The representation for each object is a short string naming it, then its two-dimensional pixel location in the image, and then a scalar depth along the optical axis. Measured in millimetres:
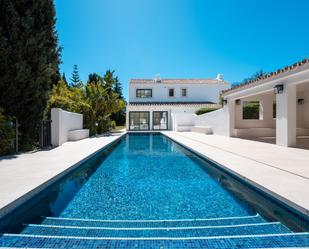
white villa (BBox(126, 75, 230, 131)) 26209
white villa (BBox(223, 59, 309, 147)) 9218
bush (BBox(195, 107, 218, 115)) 24224
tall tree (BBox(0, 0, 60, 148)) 7794
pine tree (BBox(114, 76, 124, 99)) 42378
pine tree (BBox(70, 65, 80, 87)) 44766
